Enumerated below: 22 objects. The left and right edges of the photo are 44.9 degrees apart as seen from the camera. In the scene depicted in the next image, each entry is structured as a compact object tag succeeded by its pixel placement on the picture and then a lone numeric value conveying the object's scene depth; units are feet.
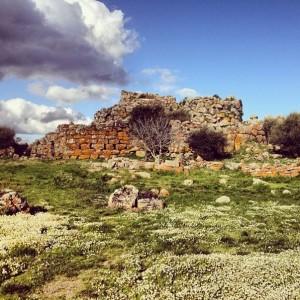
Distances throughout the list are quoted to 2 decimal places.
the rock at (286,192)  79.50
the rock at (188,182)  87.85
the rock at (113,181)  88.79
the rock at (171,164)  102.32
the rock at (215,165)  106.73
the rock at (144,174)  95.35
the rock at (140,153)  138.42
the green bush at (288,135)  129.39
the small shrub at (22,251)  41.55
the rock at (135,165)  103.47
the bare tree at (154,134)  137.54
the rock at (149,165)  104.63
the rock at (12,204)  60.75
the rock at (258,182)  87.52
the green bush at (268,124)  144.96
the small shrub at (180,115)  171.22
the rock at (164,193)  76.65
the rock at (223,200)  71.67
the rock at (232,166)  104.59
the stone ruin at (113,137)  136.77
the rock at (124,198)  66.97
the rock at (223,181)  88.69
